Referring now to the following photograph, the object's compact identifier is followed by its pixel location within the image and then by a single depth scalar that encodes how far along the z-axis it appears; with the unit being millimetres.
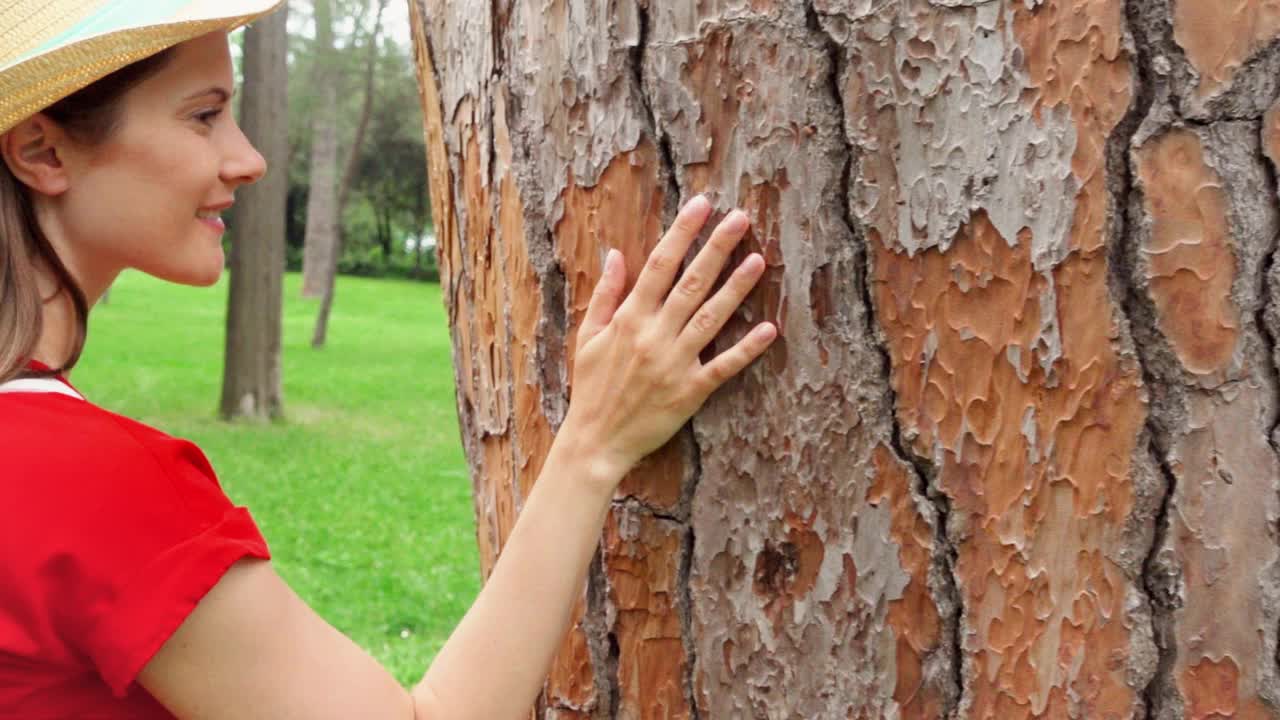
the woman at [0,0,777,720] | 1300
